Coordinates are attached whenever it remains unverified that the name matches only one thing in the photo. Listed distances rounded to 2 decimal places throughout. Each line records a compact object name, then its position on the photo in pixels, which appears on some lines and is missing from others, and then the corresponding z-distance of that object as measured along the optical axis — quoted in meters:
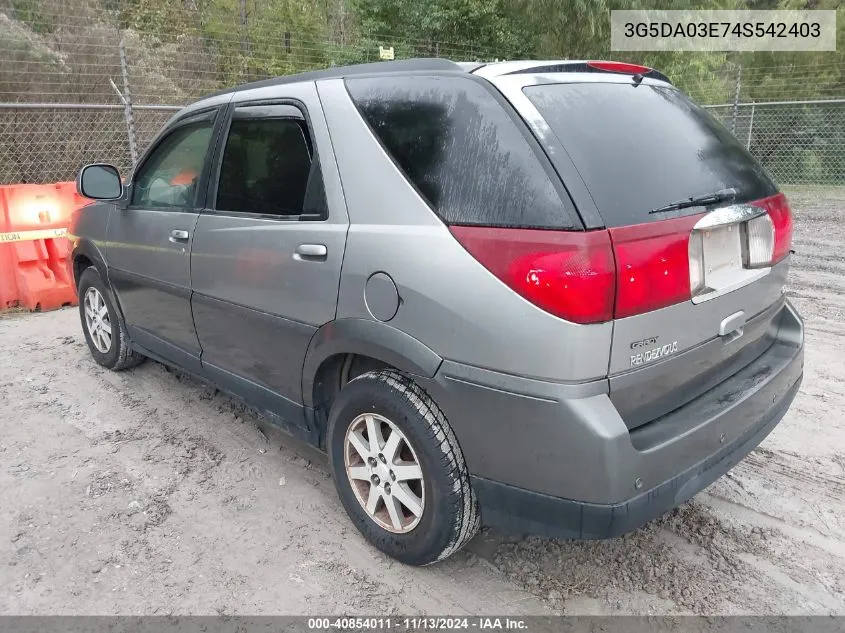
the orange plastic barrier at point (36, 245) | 6.23
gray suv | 1.97
